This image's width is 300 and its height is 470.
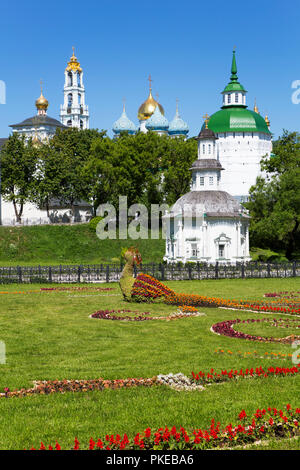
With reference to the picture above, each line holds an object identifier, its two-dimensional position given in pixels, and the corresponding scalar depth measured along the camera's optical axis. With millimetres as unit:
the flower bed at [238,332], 14945
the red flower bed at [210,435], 7402
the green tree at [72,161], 61312
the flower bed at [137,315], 18672
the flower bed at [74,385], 10242
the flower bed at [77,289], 28531
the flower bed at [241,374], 10826
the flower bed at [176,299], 22075
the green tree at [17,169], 57969
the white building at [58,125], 69031
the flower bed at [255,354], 12836
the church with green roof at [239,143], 66250
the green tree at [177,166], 61562
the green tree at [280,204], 45344
